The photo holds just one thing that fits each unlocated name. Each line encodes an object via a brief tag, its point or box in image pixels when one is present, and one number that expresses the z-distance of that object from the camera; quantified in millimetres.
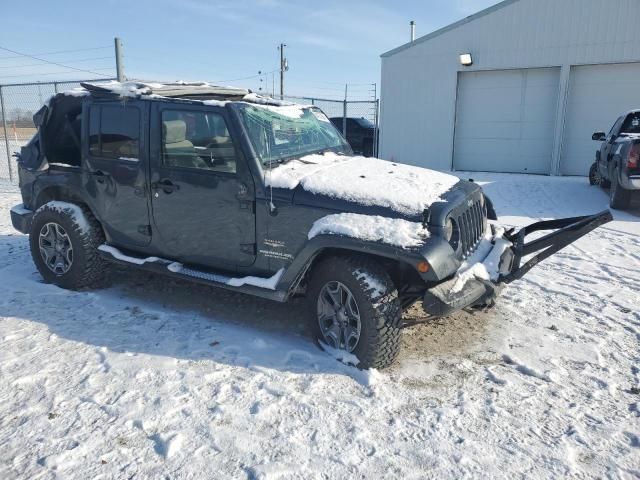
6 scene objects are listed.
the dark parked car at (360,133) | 17625
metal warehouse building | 13211
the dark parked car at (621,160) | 8148
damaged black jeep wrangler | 3342
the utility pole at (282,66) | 38750
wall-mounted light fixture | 14371
